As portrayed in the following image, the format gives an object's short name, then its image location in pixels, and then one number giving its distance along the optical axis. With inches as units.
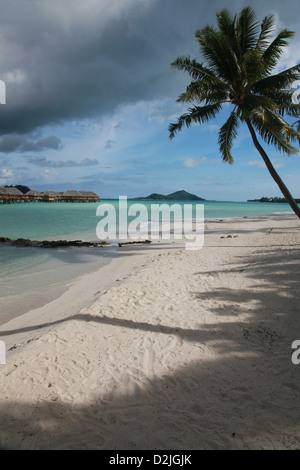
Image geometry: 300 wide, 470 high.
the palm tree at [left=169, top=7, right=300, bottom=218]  347.3
